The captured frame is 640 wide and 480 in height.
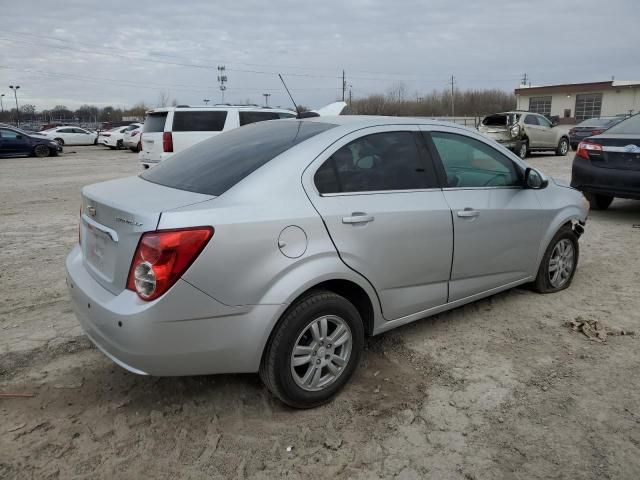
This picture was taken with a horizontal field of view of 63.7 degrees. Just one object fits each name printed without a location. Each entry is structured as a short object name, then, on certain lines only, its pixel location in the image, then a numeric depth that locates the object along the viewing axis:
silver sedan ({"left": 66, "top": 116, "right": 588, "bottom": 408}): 2.49
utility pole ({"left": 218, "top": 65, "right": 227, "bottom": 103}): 63.38
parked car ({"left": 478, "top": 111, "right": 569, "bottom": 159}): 18.27
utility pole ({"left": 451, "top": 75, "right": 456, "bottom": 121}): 75.12
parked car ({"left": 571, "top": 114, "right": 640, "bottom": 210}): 7.28
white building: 47.96
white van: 11.67
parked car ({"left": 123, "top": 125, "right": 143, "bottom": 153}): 24.81
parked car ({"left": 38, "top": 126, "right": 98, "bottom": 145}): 30.31
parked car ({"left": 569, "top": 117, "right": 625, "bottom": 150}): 22.08
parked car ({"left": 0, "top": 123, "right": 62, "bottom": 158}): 21.86
